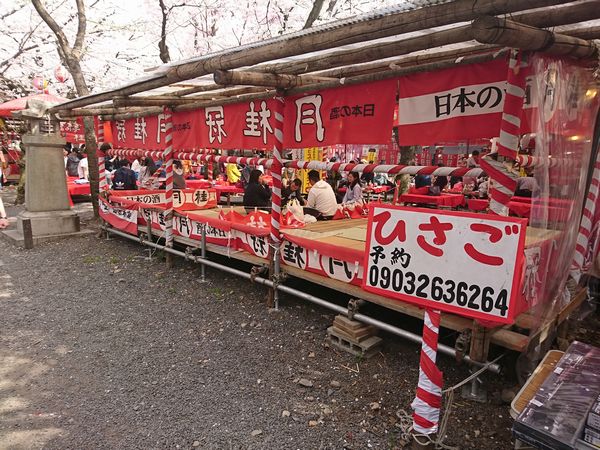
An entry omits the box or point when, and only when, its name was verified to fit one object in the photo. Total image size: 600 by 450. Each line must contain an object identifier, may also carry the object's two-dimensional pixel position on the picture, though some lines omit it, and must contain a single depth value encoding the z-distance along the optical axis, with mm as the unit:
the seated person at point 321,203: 8953
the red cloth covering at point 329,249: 5023
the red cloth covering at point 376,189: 17136
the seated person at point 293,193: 11775
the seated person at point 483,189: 13993
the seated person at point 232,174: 18797
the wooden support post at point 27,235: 9977
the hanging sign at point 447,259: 2617
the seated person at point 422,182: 16589
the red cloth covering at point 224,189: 14555
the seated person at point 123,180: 12109
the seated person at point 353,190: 11500
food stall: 2879
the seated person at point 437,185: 14570
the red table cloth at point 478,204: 12852
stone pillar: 10383
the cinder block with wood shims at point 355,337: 4812
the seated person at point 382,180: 22795
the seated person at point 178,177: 11797
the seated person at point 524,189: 10193
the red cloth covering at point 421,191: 14820
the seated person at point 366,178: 19345
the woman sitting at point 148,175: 12742
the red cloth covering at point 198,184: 14743
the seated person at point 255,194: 9812
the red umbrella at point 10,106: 16250
